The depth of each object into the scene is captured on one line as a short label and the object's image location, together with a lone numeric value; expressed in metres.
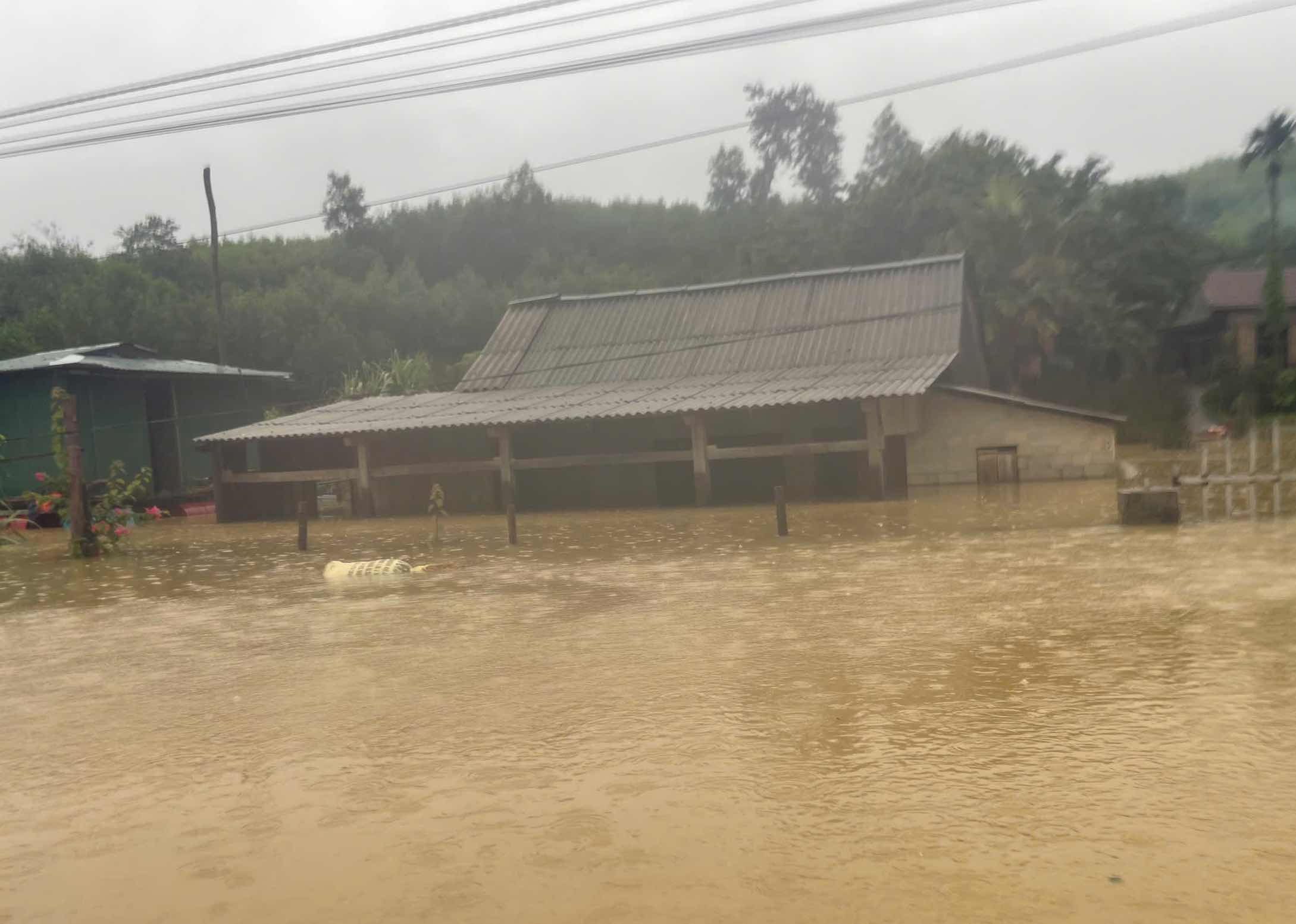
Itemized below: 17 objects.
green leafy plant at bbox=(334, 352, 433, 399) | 33.72
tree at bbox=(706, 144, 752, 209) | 61.81
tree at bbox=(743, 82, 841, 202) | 59.50
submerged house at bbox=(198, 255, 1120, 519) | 21.61
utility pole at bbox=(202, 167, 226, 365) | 31.70
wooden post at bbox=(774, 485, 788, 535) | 15.19
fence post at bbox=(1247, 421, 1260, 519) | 15.33
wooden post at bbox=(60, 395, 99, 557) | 16.98
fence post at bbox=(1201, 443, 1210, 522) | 14.77
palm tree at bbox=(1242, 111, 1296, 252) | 33.81
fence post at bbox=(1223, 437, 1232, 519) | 14.89
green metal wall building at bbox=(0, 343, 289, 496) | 25.09
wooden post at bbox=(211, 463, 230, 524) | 24.08
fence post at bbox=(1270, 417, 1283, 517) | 14.86
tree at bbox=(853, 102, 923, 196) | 55.22
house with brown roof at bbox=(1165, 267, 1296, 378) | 31.34
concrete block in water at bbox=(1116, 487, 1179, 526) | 13.94
